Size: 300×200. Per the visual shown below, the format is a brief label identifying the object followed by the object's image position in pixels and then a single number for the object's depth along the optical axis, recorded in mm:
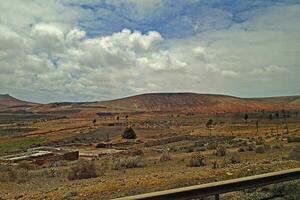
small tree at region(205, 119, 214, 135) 87662
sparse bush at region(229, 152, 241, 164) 21445
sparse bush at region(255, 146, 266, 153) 28406
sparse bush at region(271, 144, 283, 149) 31384
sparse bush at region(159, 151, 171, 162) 27206
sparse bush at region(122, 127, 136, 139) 68688
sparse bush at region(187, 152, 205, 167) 21875
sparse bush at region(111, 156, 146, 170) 23609
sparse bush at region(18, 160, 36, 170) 31312
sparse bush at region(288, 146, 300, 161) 18948
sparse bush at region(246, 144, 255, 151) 31575
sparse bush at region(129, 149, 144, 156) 36375
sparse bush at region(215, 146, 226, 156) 27475
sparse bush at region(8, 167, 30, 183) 21238
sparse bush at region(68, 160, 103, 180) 19781
